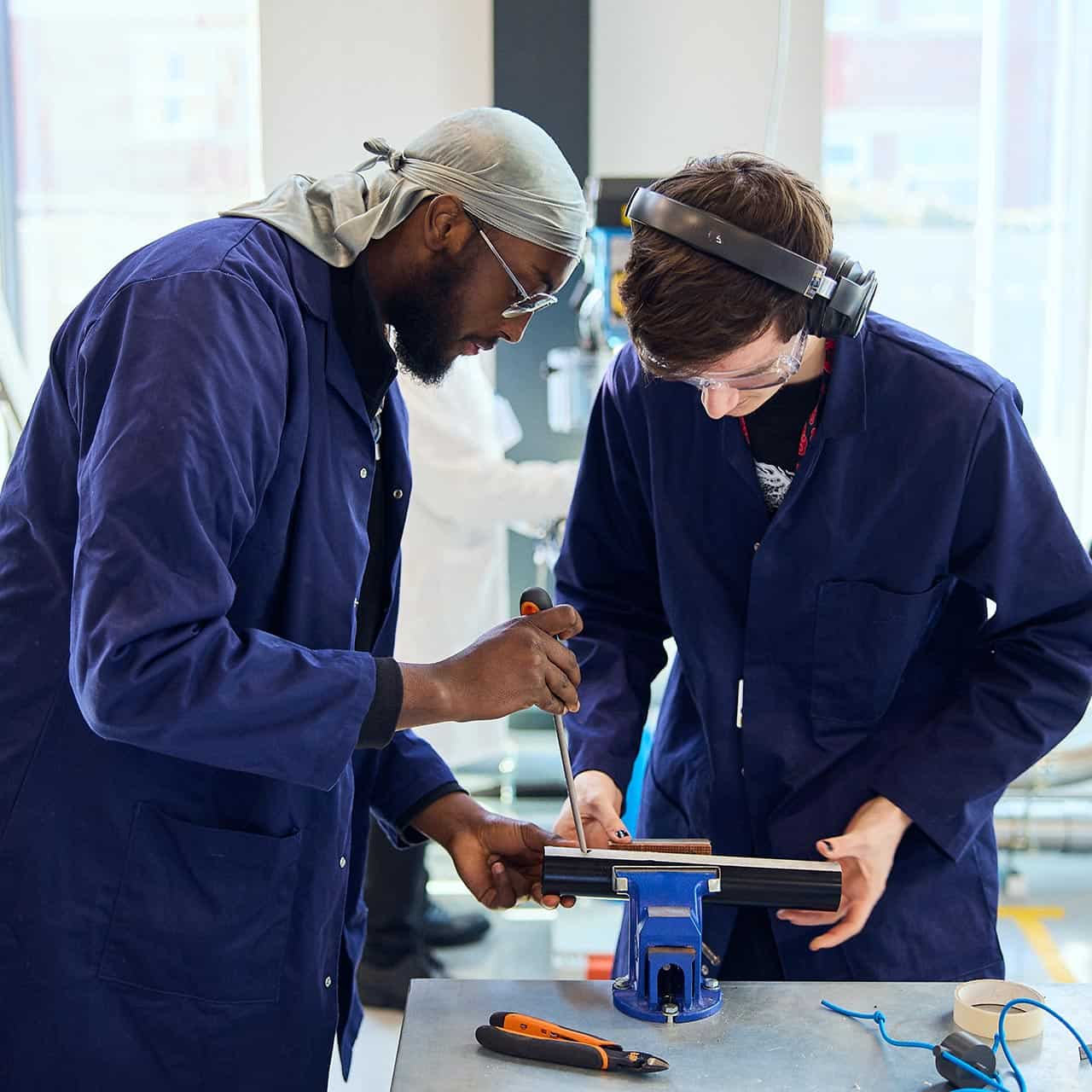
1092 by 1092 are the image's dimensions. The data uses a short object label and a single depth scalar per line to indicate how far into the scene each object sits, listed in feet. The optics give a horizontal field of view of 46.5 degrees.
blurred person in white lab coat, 8.84
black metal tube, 3.86
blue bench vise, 3.79
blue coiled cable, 3.38
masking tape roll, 3.64
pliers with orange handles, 3.50
